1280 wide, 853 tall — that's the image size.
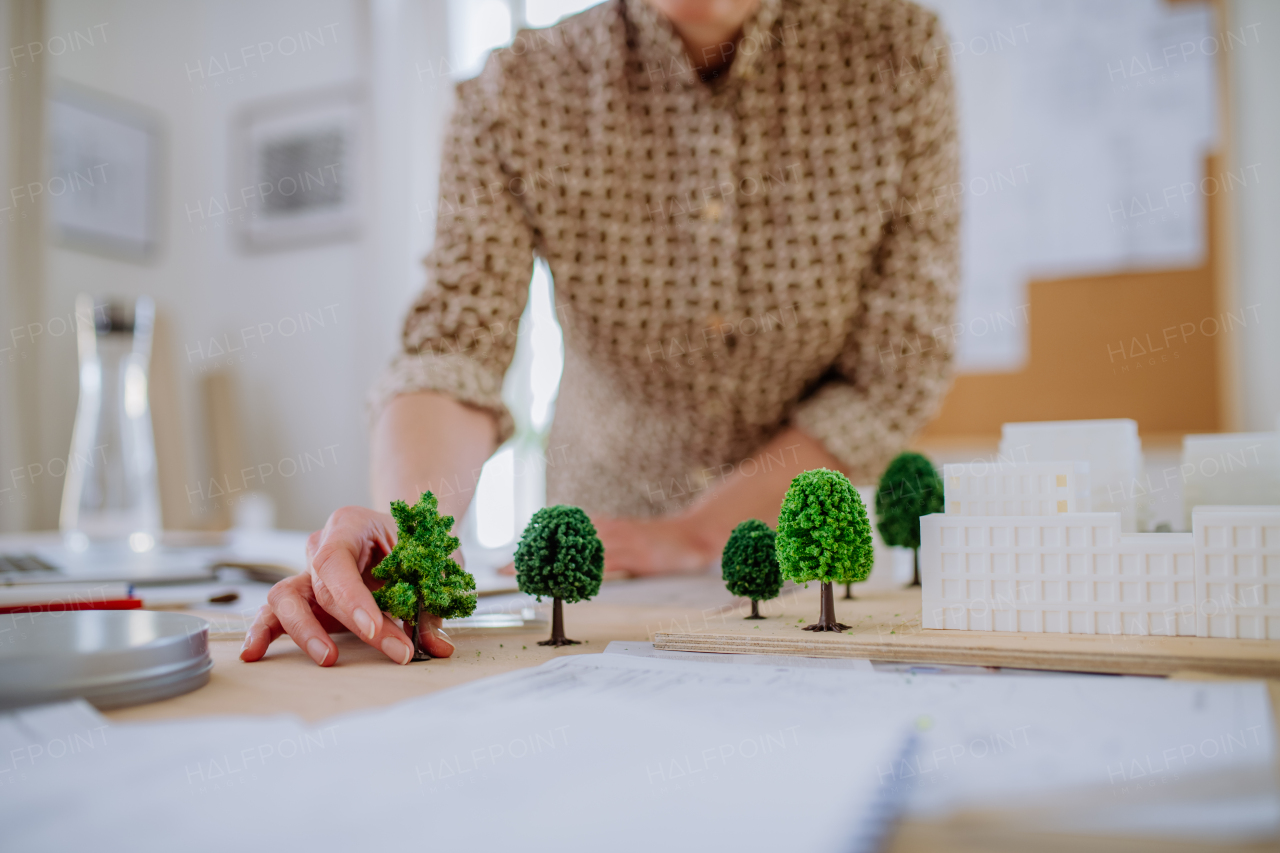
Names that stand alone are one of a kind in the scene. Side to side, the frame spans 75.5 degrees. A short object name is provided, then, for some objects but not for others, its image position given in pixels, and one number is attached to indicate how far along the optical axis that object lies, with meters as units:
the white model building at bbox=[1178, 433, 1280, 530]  0.76
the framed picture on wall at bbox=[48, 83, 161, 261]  2.87
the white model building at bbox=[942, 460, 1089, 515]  0.62
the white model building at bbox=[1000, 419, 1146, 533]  0.73
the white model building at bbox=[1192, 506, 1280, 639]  0.53
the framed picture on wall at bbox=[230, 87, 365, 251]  3.23
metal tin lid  0.43
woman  1.19
